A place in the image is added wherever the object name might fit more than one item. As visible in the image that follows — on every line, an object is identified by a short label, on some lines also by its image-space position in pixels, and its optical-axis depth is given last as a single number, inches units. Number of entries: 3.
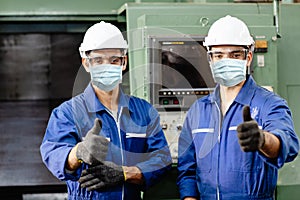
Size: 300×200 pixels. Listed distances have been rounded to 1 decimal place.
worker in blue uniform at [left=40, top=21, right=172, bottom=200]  125.6
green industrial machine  164.1
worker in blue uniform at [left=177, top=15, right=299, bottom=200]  125.9
